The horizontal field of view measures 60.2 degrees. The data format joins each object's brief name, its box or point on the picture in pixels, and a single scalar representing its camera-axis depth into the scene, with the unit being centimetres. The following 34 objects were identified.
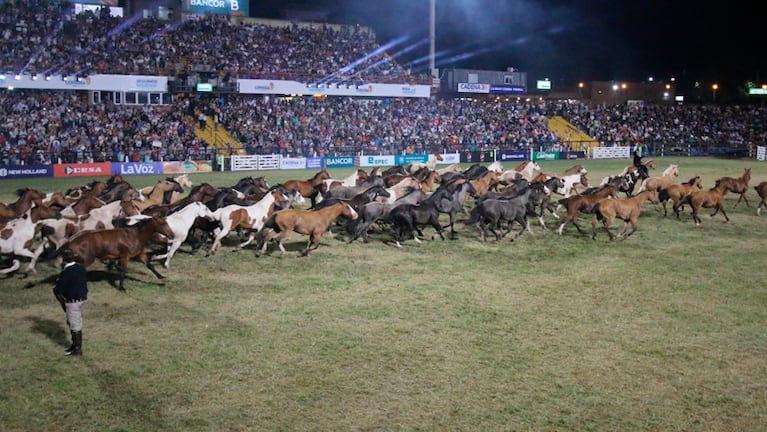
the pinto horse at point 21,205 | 1373
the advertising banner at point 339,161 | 3766
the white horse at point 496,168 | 2403
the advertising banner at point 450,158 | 4084
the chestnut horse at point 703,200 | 1795
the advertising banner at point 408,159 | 3973
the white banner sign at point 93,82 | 3384
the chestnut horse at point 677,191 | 1859
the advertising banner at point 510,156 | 4269
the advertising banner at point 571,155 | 4503
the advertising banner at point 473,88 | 5156
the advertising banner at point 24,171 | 2961
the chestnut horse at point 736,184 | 1923
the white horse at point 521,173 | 2184
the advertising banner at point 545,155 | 4412
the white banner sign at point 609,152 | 4578
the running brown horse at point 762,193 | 1936
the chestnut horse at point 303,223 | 1349
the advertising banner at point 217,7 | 4834
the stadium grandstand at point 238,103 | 3428
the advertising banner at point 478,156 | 4206
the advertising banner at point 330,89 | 4066
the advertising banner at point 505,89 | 5286
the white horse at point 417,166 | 2447
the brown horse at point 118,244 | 1035
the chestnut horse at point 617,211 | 1530
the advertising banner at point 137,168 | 3203
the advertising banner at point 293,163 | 3622
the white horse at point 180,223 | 1243
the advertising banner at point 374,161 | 3891
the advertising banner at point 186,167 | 3309
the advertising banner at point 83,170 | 3070
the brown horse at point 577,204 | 1622
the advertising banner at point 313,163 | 3689
